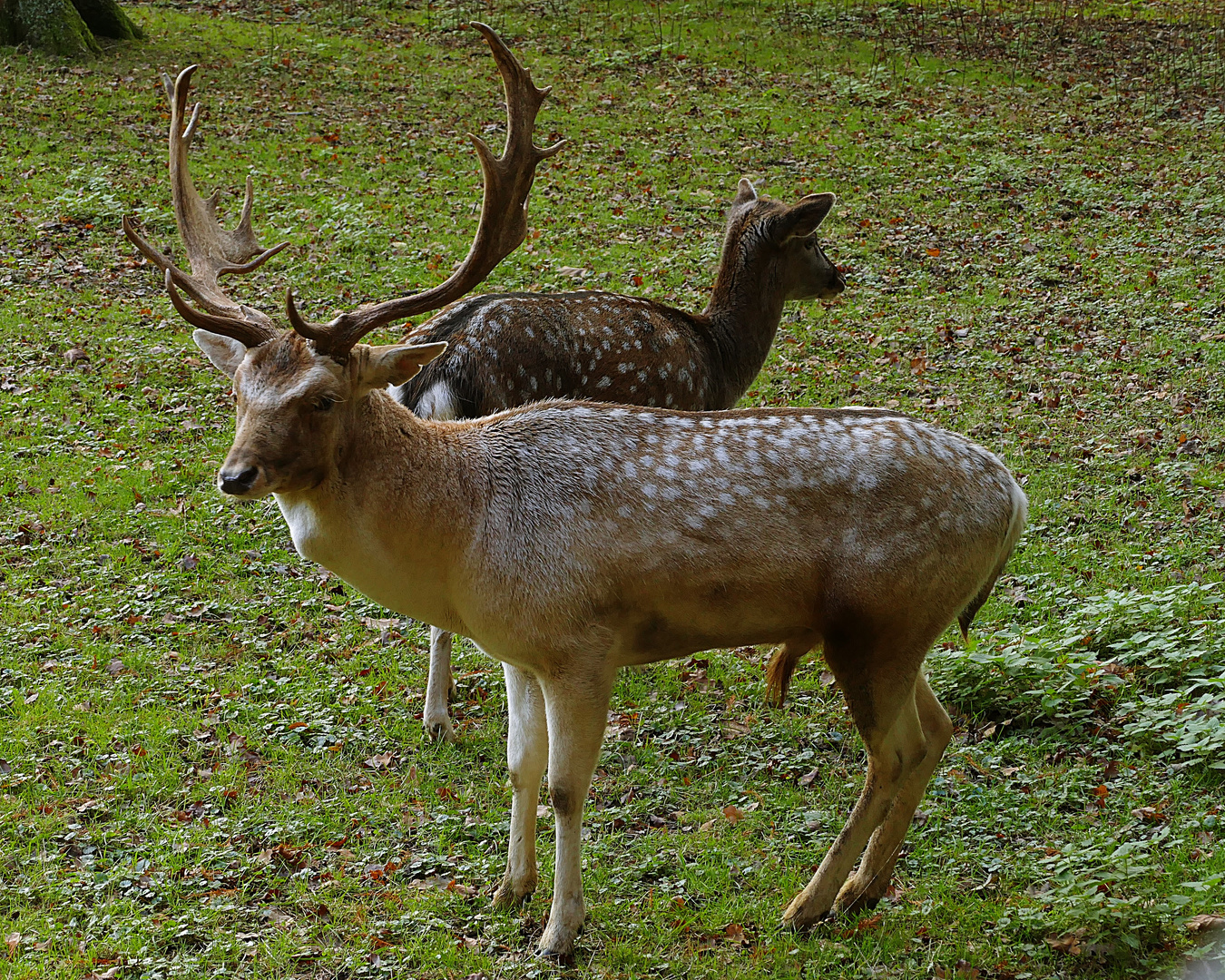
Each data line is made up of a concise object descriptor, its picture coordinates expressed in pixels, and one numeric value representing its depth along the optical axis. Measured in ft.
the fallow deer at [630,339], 42.39
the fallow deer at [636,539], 30.07
